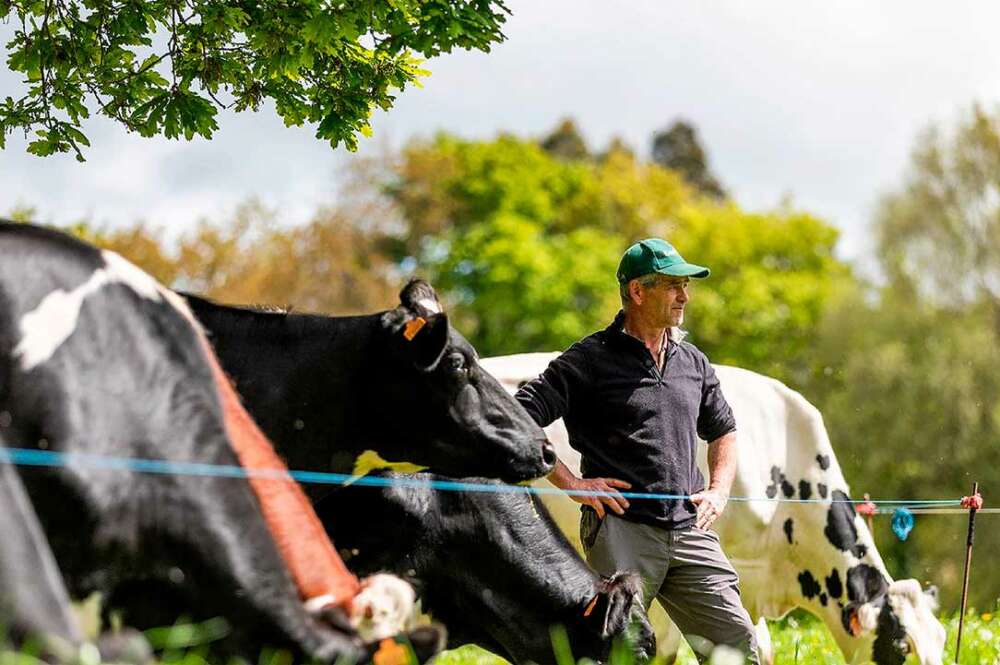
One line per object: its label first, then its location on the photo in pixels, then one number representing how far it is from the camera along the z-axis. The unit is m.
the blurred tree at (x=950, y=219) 35.72
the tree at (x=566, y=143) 64.38
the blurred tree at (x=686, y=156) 67.38
